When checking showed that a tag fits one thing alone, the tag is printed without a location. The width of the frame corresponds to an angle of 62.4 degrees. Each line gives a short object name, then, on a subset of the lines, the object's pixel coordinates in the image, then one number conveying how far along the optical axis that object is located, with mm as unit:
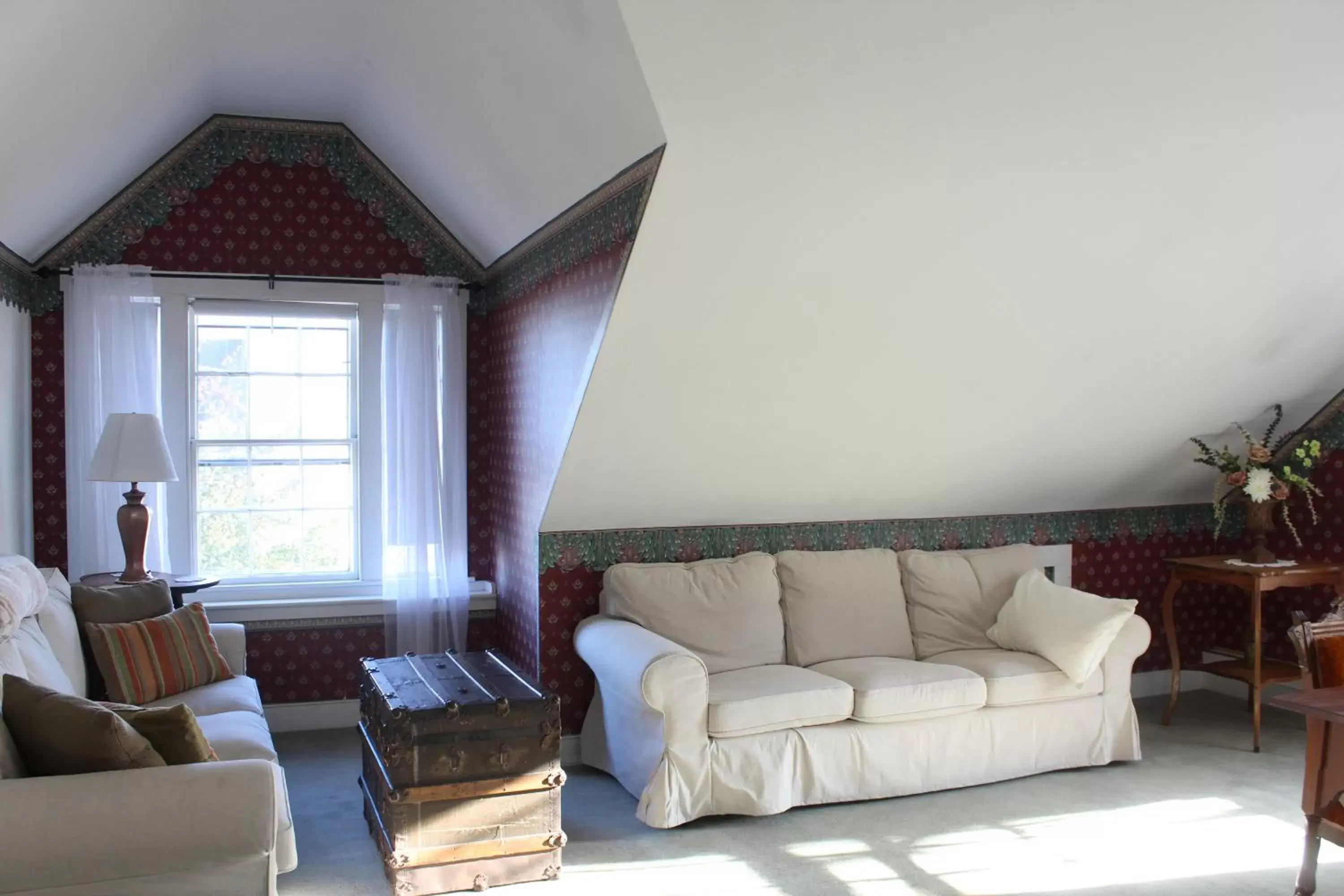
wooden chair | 3287
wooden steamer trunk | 3559
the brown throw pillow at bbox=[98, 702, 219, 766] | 2820
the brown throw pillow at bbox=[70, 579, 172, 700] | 4227
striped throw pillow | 4117
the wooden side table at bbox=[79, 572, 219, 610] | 4883
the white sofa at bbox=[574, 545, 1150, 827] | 4168
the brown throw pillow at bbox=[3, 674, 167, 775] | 2713
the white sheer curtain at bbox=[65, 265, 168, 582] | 5172
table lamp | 4719
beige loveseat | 2537
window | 5695
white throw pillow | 4746
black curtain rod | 5520
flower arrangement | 5547
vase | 5648
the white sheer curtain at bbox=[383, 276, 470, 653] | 5598
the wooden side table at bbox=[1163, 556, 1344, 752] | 5324
